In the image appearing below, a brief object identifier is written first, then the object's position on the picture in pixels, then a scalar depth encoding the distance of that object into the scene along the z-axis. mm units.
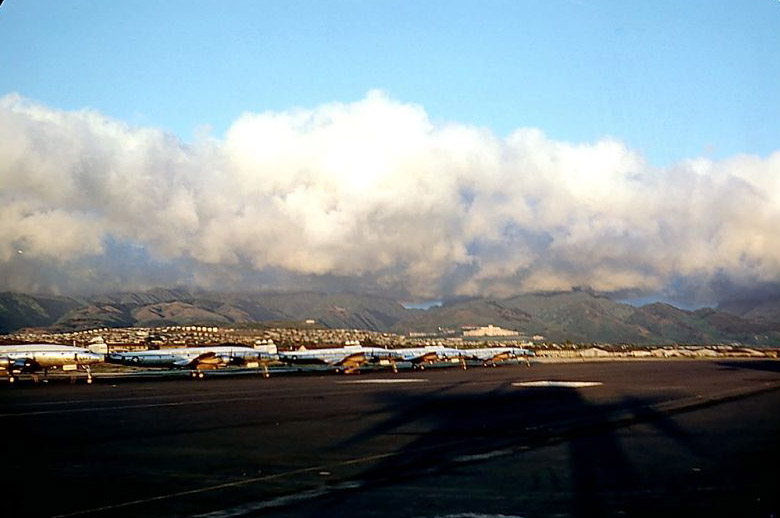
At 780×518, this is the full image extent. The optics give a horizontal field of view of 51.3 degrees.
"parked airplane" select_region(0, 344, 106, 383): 69950
